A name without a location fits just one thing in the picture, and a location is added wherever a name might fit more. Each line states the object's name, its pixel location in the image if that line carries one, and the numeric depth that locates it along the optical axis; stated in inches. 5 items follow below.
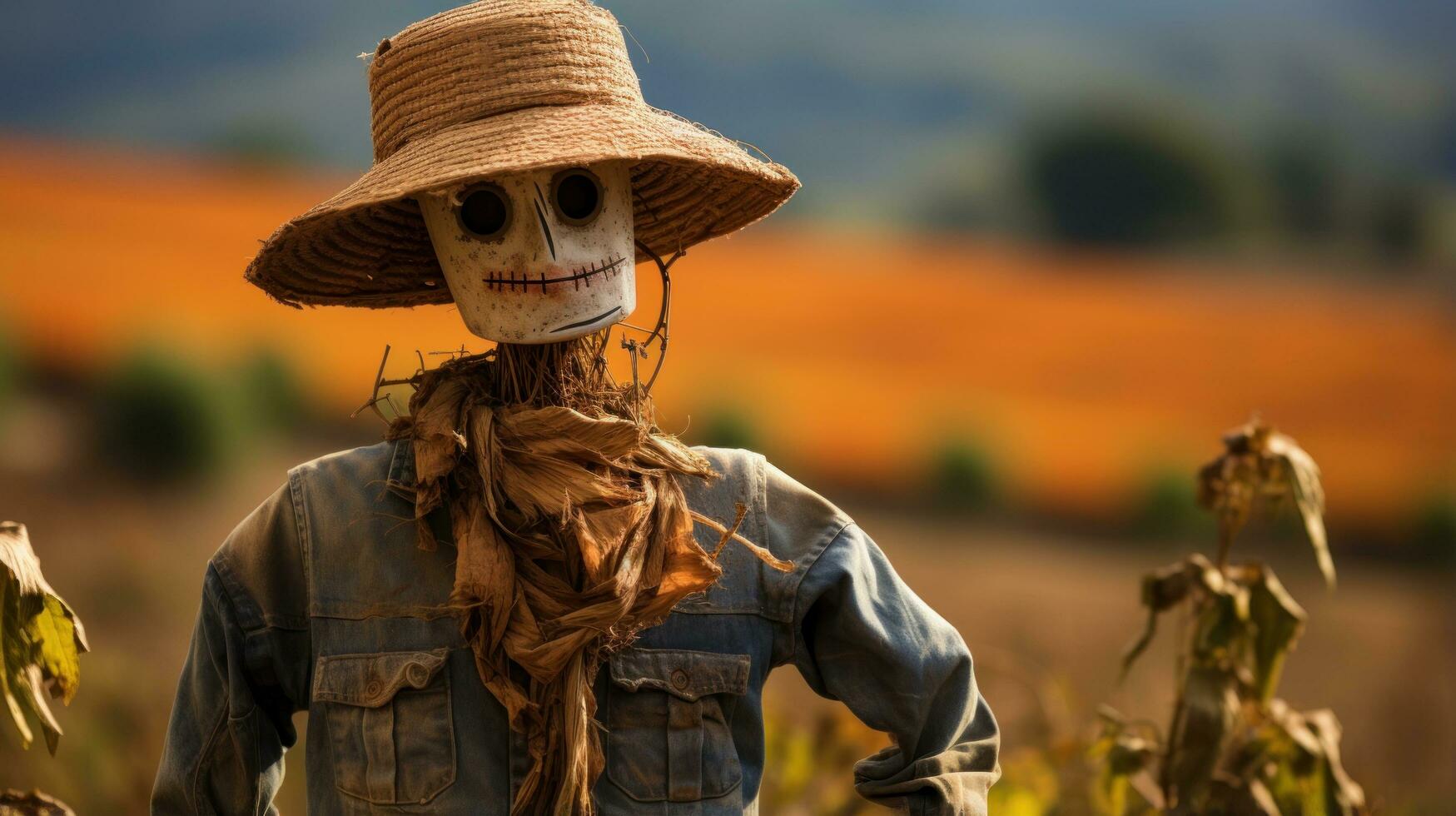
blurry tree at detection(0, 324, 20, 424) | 551.9
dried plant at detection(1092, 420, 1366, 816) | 217.7
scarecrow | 199.5
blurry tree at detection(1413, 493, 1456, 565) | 652.3
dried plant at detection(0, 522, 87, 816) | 201.2
